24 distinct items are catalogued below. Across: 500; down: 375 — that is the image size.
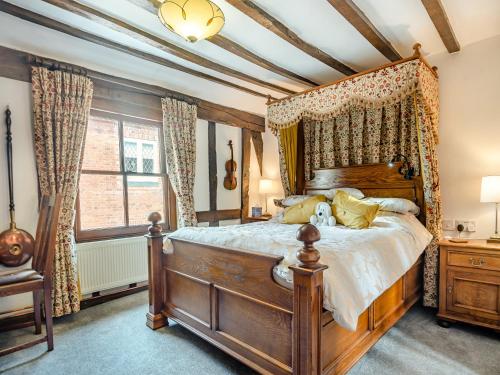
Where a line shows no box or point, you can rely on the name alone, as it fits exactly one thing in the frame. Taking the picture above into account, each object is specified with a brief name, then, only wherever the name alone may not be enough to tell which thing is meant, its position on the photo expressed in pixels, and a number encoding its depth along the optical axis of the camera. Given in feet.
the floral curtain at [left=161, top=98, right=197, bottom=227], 11.94
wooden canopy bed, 4.79
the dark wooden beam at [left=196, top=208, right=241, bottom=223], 13.49
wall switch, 9.86
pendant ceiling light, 5.90
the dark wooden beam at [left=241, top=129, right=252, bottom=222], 15.30
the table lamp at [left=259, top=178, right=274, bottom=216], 14.89
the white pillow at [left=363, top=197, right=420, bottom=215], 9.35
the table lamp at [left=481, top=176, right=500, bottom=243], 8.02
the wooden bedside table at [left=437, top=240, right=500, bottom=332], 7.64
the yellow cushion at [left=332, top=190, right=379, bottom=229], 8.37
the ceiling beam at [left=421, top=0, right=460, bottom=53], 7.25
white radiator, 9.86
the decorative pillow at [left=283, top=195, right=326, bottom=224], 10.11
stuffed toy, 9.20
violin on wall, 14.48
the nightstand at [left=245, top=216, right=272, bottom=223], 13.83
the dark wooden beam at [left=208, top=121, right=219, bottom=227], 13.84
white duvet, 4.99
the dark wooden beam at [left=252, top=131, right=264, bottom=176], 16.06
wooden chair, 6.87
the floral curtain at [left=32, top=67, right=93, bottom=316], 8.77
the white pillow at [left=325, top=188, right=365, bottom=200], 10.80
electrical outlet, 9.45
